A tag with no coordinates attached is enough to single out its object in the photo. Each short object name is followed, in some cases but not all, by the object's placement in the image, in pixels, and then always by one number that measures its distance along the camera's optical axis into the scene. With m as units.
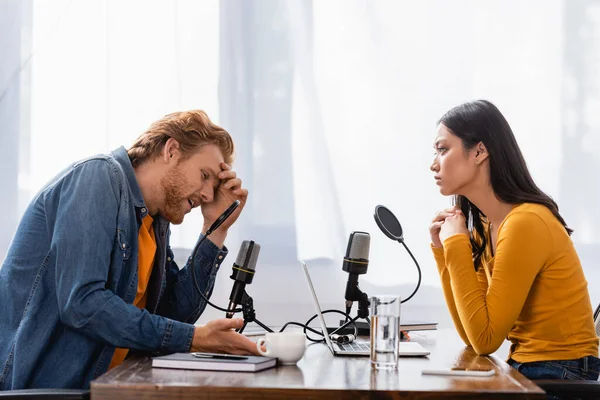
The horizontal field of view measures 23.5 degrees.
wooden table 2.78
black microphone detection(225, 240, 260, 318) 3.40
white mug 3.07
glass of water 3.05
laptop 3.24
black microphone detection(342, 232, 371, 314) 3.44
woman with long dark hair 3.42
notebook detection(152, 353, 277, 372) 2.95
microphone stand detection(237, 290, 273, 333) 3.48
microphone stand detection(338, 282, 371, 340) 3.45
